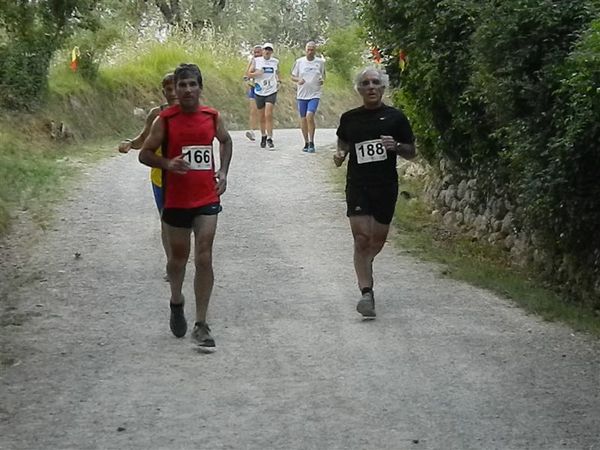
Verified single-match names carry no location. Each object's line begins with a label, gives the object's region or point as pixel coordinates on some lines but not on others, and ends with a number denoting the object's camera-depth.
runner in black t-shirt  8.55
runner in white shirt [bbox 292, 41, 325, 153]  18.05
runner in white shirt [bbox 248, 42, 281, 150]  18.80
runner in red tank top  7.38
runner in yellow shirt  8.80
